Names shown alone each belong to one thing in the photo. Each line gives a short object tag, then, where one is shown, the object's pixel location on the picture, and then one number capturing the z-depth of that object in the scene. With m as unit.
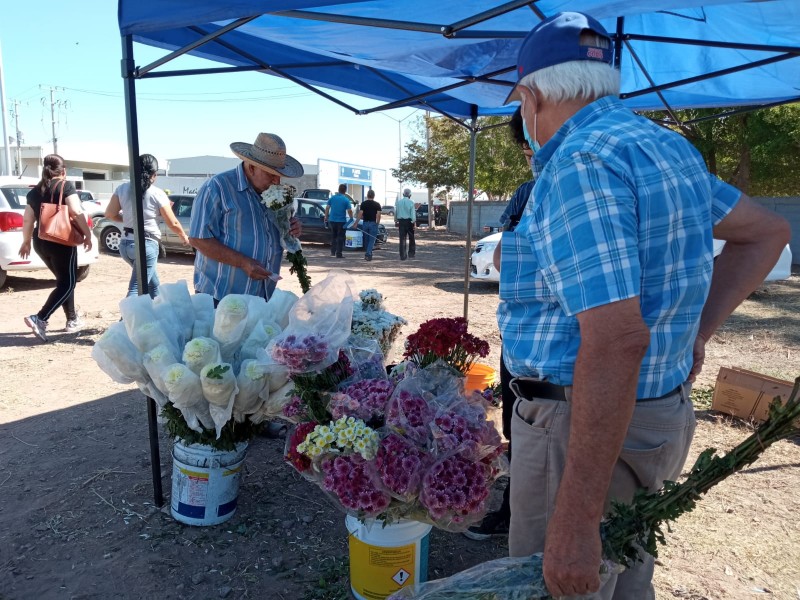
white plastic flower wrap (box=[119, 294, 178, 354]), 2.75
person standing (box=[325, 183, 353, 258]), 15.34
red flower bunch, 2.41
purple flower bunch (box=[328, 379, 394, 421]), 2.14
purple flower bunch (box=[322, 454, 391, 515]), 1.95
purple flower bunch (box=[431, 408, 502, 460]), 2.01
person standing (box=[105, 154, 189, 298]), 6.17
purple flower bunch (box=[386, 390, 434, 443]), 2.07
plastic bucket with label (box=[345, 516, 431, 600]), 2.36
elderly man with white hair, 1.14
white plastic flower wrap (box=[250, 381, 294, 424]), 2.83
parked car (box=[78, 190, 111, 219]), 14.83
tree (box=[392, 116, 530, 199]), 27.06
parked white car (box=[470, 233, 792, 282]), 9.84
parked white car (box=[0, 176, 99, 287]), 8.83
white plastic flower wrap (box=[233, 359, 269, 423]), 2.71
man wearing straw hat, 3.54
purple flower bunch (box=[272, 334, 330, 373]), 2.27
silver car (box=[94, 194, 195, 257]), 14.43
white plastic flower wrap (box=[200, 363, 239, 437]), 2.65
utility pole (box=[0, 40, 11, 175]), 23.26
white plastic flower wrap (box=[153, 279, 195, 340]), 2.99
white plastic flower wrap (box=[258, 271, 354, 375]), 2.29
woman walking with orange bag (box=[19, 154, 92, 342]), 6.31
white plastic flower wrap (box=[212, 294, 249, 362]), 2.81
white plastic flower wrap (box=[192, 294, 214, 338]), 3.00
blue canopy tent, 2.62
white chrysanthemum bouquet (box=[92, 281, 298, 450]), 2.69
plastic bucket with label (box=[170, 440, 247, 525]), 3.01
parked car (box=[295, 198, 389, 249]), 18.66
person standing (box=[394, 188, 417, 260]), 15.81
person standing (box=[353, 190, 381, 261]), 15.60
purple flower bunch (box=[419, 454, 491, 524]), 1.92
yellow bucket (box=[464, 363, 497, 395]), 3.69
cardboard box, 4.52
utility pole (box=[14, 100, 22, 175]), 44.60
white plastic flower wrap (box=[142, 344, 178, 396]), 2.68
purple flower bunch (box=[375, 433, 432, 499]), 1.94
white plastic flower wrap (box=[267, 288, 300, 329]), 3.03
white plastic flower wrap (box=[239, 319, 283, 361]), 2.88
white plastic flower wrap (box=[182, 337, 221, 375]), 2.69
